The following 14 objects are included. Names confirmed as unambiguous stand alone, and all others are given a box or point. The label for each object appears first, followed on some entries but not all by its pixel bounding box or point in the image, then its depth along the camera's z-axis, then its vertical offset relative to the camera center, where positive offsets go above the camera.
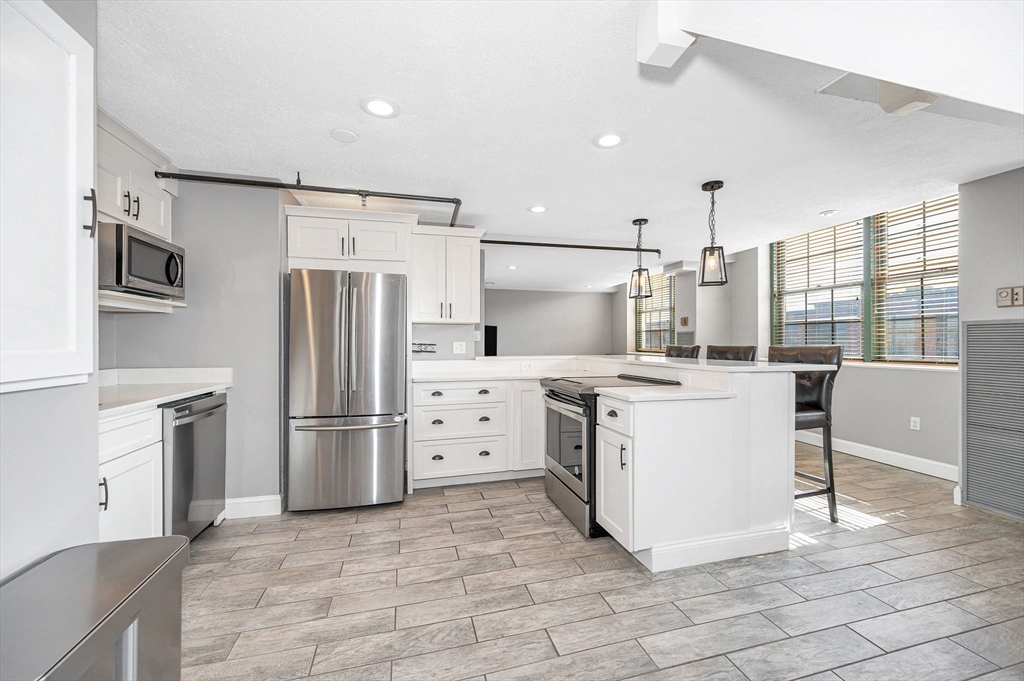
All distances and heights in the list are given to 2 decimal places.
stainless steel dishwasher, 2.35 -0.71
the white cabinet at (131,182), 2.30 +0.91
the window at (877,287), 3.99 +0.58
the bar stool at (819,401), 2.91 -0.40
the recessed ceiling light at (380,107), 2.11 +1.13
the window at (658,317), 7.71 +0.46
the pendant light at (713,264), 3.14 +0.55
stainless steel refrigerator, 3.15 -0.36
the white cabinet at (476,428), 3.69 -0.75
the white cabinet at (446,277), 3.87 +0.57
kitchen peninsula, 2.35 -0.68
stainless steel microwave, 2.17 +0.41
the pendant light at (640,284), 4.18 +0.54
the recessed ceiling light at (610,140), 2.46 +1.13
